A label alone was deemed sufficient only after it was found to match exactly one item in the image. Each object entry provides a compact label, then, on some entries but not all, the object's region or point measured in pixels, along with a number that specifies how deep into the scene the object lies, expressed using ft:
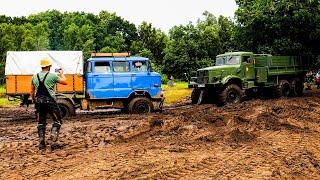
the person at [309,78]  111.75
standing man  32.45
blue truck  57.06
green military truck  69.15
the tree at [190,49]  154.61
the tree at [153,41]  212.89
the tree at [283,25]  86.89
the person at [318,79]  90.53
